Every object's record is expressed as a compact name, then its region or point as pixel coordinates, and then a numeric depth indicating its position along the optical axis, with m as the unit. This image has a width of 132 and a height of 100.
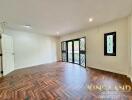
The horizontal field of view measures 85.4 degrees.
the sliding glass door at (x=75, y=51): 4.48
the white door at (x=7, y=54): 3.09
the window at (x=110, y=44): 3.15
